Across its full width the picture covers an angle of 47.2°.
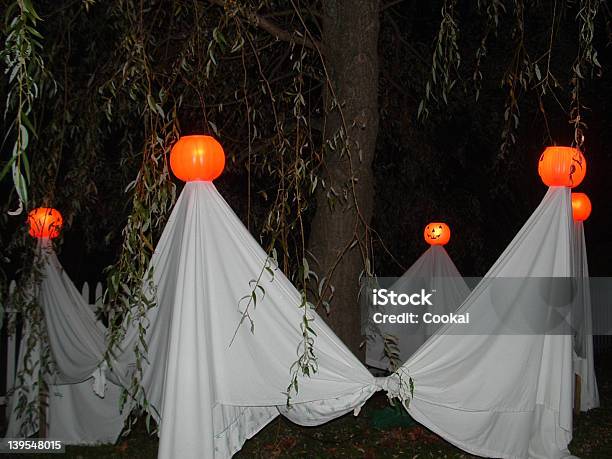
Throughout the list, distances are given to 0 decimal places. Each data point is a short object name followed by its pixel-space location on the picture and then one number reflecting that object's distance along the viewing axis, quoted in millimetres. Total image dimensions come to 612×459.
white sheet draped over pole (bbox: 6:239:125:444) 4348
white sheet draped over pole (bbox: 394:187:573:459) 3250
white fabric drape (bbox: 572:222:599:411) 5285
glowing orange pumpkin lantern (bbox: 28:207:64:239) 3609
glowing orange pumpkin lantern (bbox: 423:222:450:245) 6977
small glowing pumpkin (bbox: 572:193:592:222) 5996
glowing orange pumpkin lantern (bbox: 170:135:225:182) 3041
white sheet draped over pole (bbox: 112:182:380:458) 2998
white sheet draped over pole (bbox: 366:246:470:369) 6906
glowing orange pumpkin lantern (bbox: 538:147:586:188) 3664
